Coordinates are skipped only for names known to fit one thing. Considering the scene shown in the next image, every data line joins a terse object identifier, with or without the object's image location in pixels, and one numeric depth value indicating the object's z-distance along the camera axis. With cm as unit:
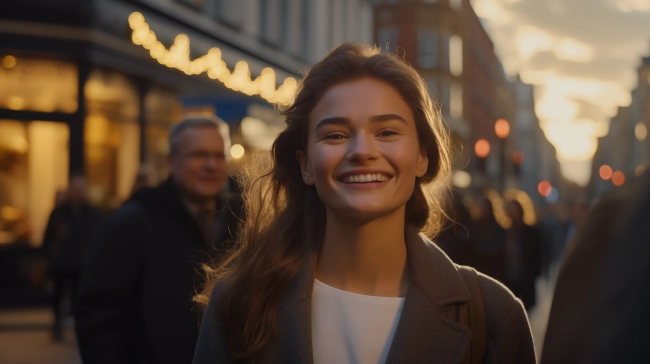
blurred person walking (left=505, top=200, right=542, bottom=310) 1041
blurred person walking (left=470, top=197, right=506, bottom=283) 906
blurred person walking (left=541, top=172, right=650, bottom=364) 89
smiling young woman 253
